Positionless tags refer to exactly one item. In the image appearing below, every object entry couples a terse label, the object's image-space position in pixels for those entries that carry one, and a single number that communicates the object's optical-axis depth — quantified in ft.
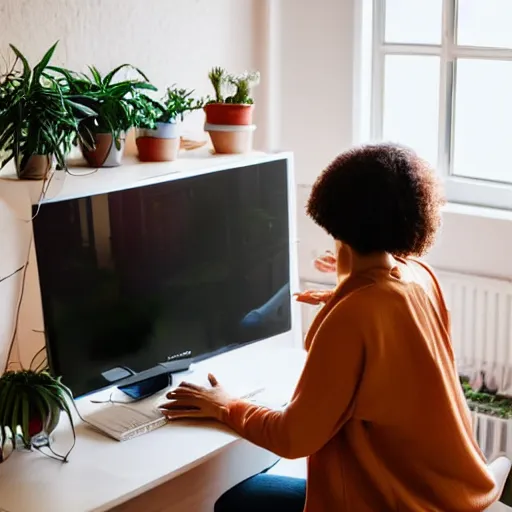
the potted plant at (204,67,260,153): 9.38
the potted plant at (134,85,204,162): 8.75
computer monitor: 7.88
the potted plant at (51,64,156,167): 8.35
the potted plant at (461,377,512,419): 10.41
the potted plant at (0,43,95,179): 7.70
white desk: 7.29
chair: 7.56
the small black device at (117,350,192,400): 8.58
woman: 7.09
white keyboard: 8.06
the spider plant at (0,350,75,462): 7.59
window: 10.66
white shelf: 7.83
